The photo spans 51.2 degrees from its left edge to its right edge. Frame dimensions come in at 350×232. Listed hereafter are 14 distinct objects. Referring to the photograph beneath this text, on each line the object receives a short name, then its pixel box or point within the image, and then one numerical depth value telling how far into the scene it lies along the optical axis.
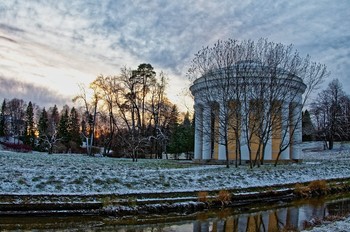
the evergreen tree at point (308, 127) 67.44
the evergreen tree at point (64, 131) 74.94
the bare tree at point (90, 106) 54.45
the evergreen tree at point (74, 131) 78.75
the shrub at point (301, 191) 18.42
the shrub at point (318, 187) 19.20
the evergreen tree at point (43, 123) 79.76
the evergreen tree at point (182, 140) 58.19
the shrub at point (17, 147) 58.28
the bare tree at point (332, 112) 61.31
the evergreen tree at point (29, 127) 81.71
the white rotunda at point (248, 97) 28.05
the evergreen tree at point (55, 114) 97.24
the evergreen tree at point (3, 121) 87.69
